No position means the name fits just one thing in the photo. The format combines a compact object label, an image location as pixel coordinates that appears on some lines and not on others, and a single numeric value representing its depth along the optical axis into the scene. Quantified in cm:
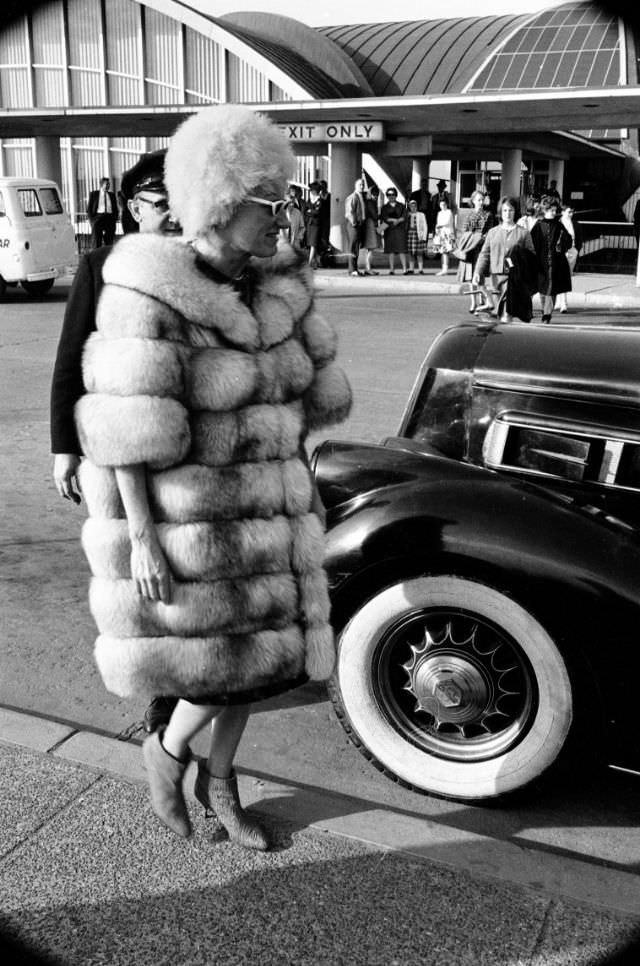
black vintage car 267
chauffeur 265
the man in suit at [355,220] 2008
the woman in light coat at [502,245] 1283
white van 1591
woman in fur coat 228
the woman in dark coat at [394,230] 2136
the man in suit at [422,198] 2422
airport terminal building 2553
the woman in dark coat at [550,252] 1316
